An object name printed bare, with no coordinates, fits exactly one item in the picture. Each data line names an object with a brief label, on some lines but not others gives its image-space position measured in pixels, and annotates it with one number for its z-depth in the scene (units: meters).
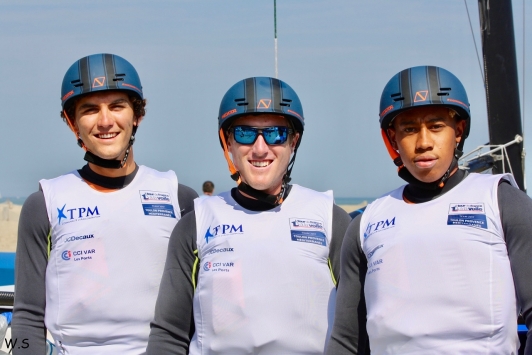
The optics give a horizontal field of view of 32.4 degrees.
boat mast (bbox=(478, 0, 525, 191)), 8.68
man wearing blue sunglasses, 3.86
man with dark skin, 3.49
